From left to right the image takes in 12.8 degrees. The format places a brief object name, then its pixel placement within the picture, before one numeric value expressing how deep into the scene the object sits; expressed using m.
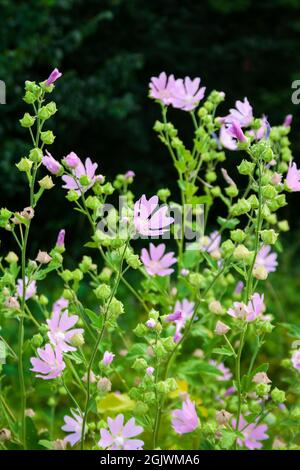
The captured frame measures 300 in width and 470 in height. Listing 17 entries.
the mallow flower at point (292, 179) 1.62
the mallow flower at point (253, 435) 1.81
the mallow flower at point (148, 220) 1.51
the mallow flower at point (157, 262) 1.83
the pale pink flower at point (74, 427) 1.72
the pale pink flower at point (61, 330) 1.60
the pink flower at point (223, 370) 1.96
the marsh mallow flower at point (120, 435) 1.63
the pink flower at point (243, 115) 1.79
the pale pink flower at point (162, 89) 1.84
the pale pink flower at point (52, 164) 1.63
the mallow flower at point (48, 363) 1.59
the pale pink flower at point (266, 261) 1.92
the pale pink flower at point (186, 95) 1.84
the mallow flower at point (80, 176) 1.65
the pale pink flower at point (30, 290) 1.79
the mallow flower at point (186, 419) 1.67
